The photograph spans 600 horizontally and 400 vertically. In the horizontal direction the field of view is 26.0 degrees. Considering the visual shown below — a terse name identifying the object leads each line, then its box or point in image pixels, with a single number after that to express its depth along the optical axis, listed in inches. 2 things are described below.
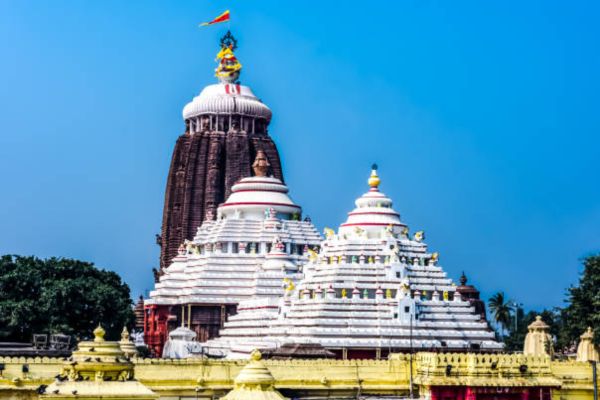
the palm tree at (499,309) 5157.5
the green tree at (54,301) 3011.8
